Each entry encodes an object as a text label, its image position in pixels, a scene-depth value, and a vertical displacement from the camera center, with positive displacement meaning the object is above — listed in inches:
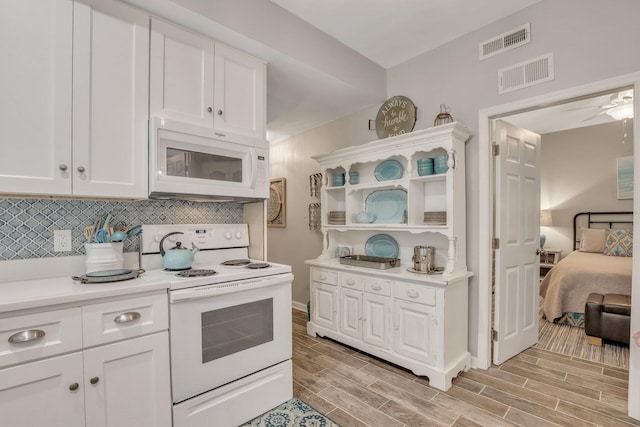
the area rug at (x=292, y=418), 76.2 -51.3
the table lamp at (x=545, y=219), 230.2 -3.4
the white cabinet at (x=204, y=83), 76.0 +35.4
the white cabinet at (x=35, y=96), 58.1 +23.2
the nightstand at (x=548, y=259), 219.5 -32.3
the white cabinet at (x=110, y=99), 65.3 +25.5
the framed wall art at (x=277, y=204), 181.8 +6.4
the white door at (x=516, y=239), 106.7 -9.1
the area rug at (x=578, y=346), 111.2 -52.0
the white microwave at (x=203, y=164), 73.5 +13.4
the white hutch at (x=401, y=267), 96.3 -19.2
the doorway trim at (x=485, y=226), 103.3 -3.9
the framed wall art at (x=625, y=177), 198.2 +24.2
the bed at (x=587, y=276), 138.4 -28.6
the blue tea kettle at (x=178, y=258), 77.4 -11.0
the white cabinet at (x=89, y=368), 50.4 -27.5
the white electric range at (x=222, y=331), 67.1 -27.8
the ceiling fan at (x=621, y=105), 129.0 +47.0
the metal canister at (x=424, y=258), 103.5 -14.9
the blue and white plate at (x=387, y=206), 121.0 +3.5
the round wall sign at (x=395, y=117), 122.7 +39.9
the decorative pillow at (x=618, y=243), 181.3 -17.1
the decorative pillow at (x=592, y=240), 197.2 -16.8
